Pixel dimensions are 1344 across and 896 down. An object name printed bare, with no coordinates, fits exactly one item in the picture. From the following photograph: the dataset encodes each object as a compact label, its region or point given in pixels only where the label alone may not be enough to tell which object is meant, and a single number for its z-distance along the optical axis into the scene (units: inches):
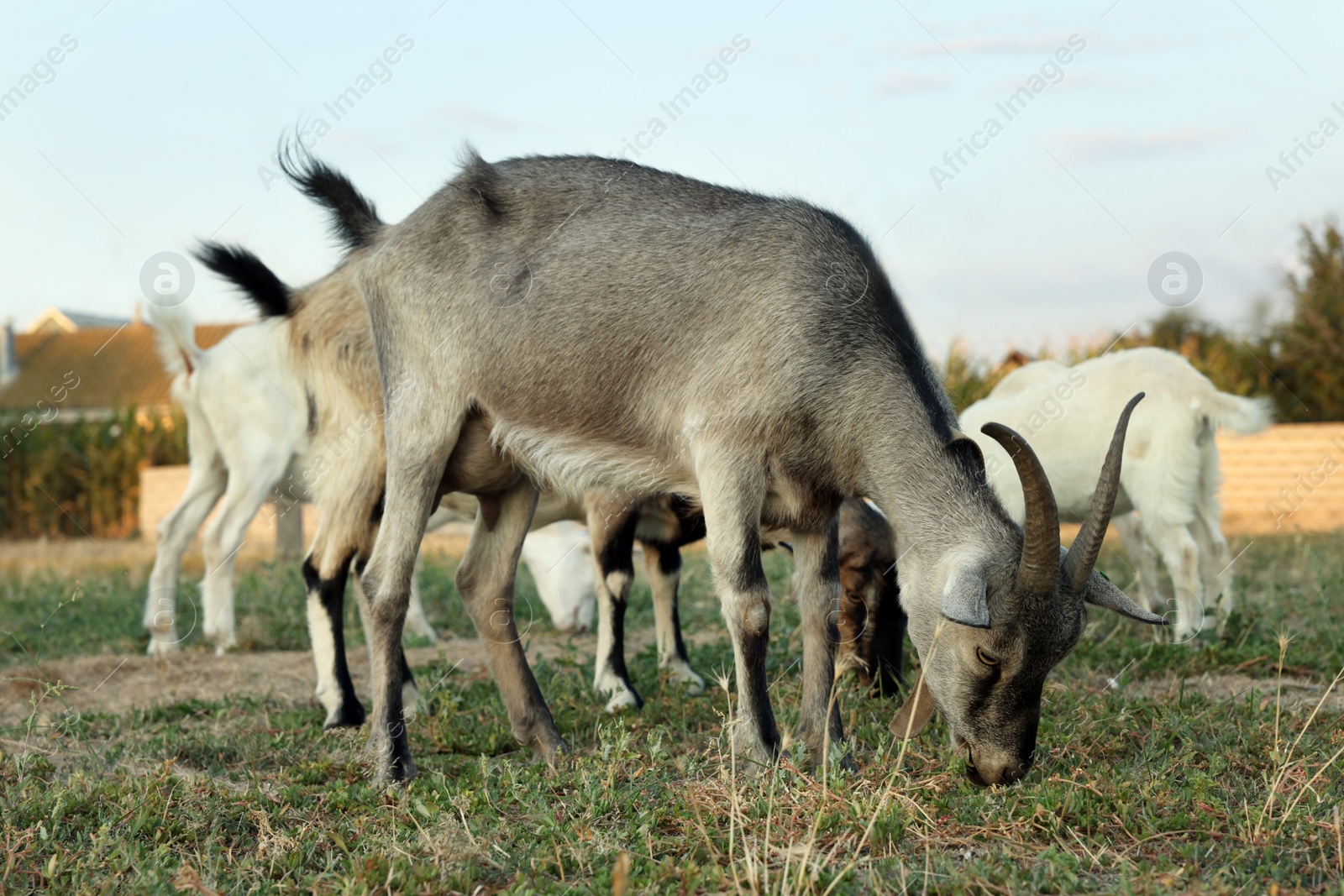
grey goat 155.2
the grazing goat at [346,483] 224.8
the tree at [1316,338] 837.2
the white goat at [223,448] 341.7
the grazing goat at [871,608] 220.8
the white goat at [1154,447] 281.3
